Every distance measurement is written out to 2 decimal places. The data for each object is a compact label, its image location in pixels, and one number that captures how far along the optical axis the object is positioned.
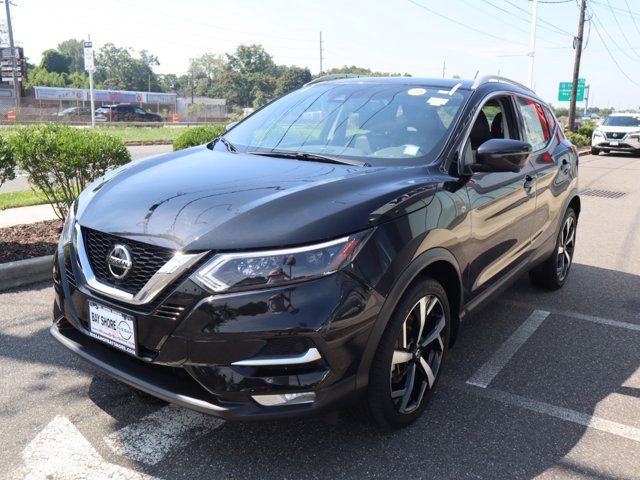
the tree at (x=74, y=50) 170.00
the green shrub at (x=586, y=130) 29.98
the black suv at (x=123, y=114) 43.79
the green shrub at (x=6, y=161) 5.63
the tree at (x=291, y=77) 117.38
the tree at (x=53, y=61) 112.56
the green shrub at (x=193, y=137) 8.00
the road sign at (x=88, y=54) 22.92
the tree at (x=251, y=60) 141.62
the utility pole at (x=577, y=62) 29.69
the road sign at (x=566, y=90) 35.31
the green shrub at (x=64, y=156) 5.91
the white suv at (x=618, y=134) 21.88
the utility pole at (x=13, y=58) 34.91
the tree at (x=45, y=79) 89.56
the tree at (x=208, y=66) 146.75
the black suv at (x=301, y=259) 2.25
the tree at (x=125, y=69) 127.06
